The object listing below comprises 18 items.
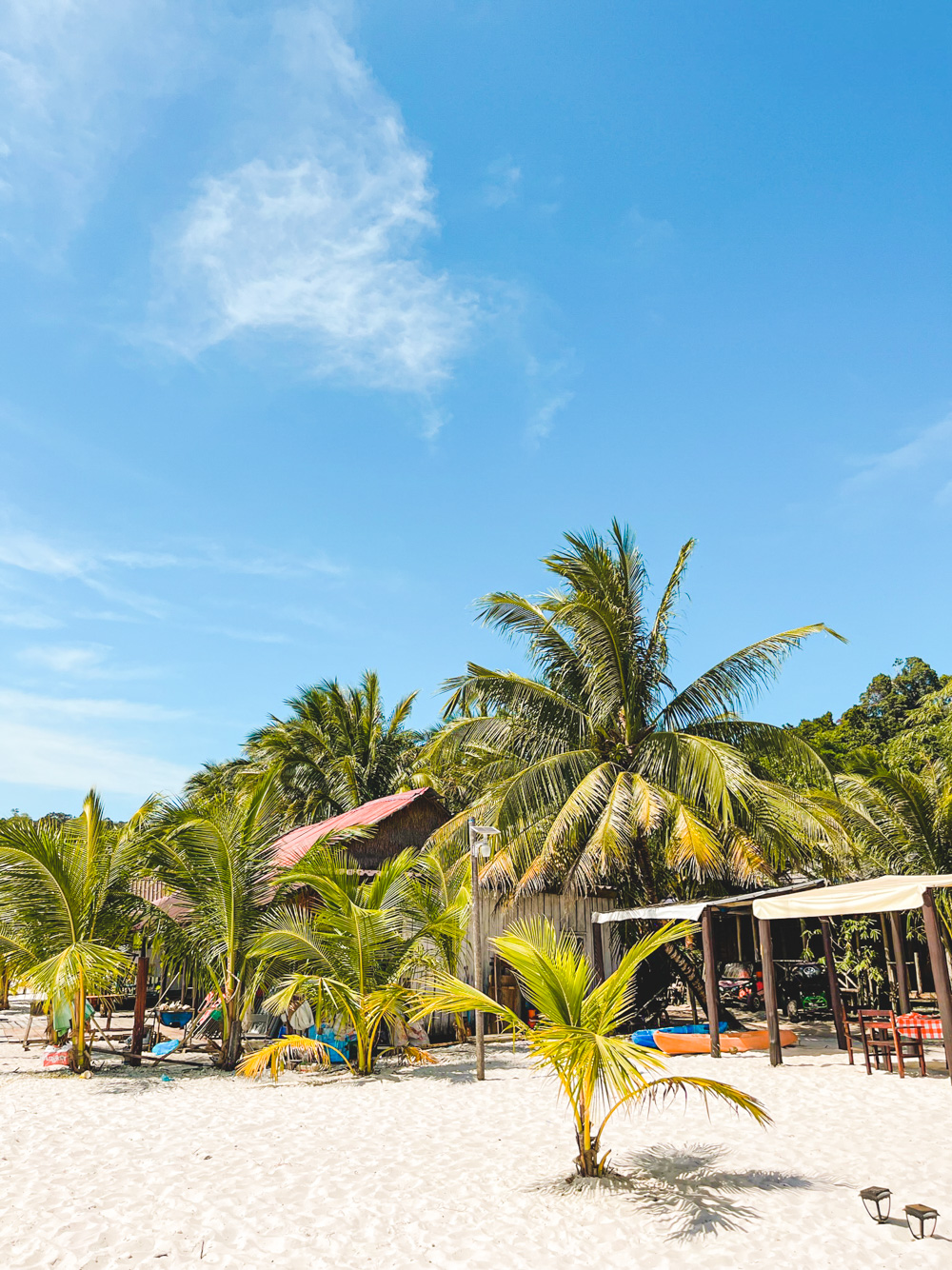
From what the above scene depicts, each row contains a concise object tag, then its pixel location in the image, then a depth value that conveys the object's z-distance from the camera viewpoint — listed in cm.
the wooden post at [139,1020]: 1270
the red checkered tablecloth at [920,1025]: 1056
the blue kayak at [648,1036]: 1251
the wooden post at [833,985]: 1208
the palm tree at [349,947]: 1164
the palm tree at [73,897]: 1139
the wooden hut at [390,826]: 1709
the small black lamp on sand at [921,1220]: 473
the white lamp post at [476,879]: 1088
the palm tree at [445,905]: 1307
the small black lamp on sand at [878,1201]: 501
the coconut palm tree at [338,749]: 2725
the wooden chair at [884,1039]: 1014
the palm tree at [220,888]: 1224
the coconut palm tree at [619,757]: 1385
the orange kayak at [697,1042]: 1241
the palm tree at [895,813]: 1695
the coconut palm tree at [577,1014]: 547
